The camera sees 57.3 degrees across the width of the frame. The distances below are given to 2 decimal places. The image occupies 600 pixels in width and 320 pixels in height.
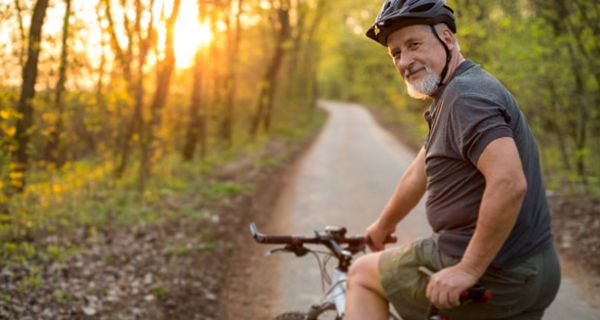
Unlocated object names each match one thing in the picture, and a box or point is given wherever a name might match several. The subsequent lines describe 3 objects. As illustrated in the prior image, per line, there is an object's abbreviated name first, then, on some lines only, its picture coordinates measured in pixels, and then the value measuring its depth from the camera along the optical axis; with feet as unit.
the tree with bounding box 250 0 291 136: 73.77
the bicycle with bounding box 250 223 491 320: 9.59
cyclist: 6.43
